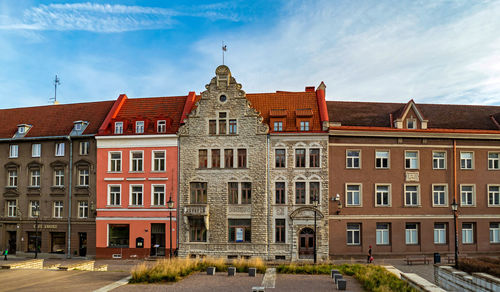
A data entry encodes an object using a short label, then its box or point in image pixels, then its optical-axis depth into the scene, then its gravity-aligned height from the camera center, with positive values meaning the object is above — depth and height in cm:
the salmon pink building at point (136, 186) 3694 +46
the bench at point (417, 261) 3244 -495
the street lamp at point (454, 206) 3007 -87
